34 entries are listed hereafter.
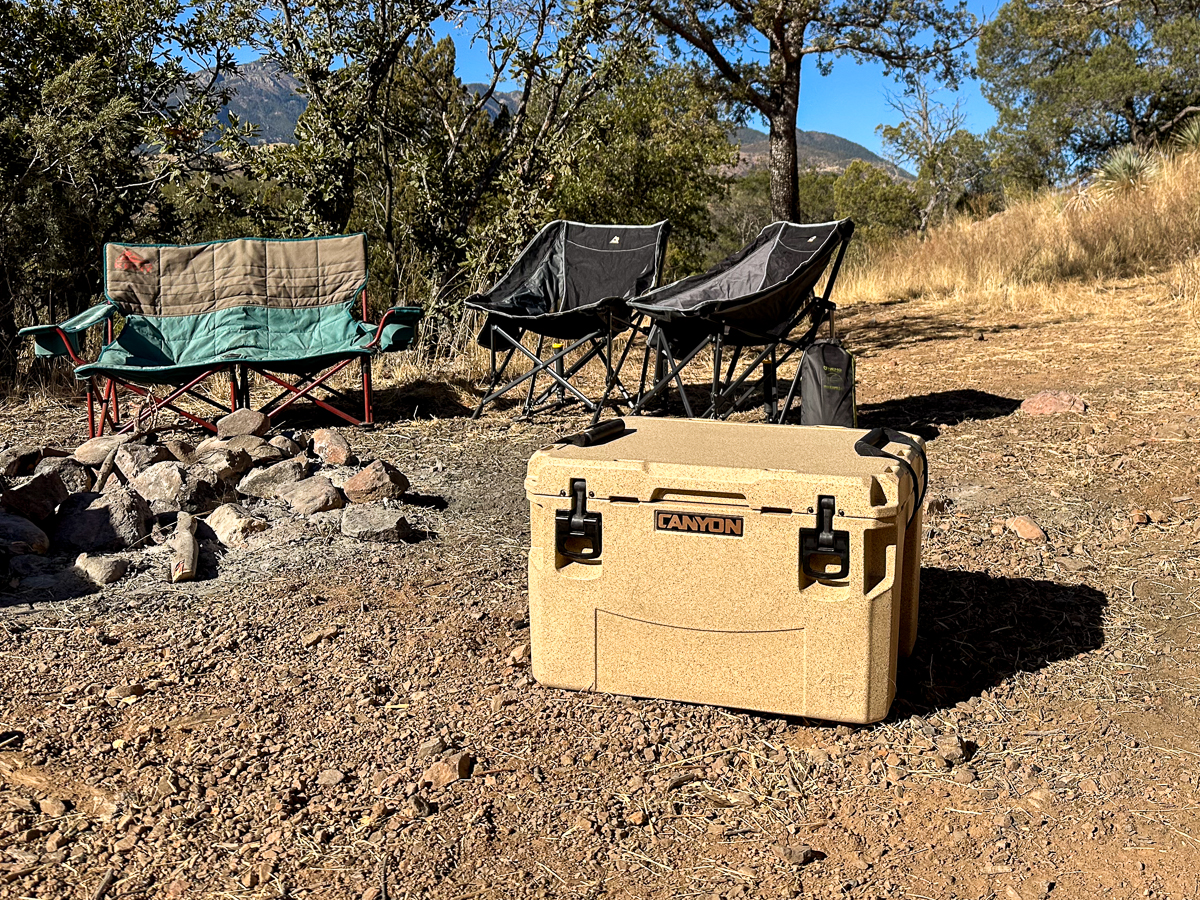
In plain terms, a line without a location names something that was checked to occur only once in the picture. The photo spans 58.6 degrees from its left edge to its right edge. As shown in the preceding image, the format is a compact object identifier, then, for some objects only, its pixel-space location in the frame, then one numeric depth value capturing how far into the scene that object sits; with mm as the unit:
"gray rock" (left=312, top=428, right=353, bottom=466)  3982
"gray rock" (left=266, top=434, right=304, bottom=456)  3996
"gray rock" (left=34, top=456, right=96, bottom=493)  3664
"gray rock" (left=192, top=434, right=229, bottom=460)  3985
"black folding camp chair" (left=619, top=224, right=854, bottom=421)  4328
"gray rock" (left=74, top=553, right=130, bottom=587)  2916
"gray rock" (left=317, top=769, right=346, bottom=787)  1942
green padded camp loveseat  4832
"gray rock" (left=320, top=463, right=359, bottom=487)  3771
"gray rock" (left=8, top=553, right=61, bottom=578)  2973
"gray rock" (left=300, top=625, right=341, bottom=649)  2551
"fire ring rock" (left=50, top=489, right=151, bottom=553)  3189
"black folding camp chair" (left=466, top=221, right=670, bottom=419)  4988
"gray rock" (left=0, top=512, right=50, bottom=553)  3072
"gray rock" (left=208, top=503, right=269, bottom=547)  3234
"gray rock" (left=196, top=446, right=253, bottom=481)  3656
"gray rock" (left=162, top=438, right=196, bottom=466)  3955
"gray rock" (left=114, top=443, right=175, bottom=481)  3676
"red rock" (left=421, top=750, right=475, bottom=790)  1943
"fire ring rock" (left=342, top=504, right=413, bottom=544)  3227
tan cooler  1961
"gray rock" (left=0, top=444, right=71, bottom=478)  3832
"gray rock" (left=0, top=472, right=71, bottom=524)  3209
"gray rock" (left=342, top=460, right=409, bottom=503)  3549
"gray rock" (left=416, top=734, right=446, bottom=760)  2043
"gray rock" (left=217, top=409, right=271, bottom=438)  4484
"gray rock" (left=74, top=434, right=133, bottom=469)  3916
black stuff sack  4176
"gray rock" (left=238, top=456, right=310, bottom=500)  3619
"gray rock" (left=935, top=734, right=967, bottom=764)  2012
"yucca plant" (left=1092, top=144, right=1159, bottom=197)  10367
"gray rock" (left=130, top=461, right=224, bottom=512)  3461
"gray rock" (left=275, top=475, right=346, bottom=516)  3451
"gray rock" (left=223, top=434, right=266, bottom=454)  3904
